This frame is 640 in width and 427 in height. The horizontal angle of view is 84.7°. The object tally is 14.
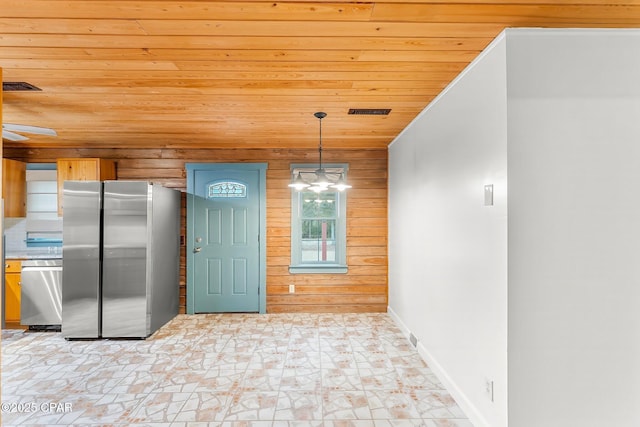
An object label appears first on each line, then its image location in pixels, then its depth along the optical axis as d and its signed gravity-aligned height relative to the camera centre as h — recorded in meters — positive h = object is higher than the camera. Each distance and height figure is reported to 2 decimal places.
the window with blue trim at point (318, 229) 5.13 -0.12
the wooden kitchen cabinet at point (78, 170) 4.70 +0.69
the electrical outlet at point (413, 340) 3.68 -1.27
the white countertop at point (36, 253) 4.32 -0.43
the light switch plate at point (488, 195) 2.10 +0.16
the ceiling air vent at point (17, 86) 2.66 +1.04
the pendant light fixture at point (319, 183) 3.49 +0.38
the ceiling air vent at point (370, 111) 3.33 +1.06
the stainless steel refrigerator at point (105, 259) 4.00 -0.43
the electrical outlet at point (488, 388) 2.09 -1.01
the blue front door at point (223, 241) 5.07 -0.29
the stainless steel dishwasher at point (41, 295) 4.22 -0.89
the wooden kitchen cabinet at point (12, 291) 4.27 -0.85
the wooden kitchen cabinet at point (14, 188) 4.60 +0.45
